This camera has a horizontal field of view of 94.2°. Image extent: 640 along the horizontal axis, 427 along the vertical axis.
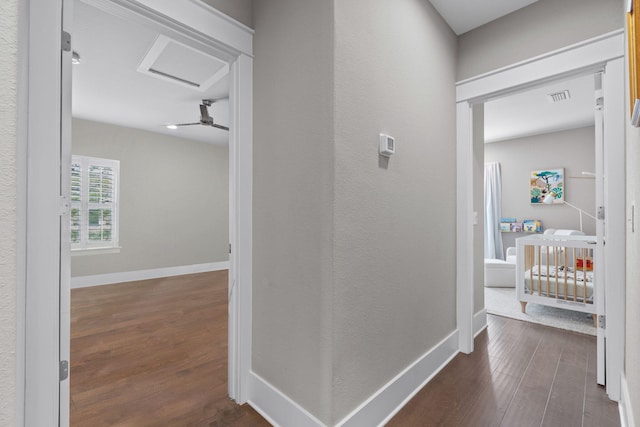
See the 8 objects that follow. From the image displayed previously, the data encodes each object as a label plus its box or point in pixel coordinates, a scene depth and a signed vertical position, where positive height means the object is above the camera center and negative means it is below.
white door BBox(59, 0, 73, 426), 1.14 +0.03
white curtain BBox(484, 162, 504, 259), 6.19 +0.04
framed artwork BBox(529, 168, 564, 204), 5.41 +0.56
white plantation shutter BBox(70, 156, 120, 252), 4.53 +0.19
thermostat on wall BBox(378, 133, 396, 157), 1.61 +0.39
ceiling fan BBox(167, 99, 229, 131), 3.69 +1.29
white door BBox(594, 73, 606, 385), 1.88 -0.11
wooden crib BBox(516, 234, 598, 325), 2.97 -0.68
